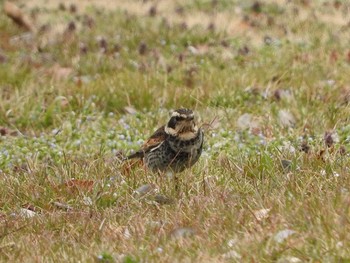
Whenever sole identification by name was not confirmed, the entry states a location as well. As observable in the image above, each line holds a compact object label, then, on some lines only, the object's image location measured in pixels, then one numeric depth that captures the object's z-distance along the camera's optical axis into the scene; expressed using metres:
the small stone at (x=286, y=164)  12.60
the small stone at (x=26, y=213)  11.99
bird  12.95
